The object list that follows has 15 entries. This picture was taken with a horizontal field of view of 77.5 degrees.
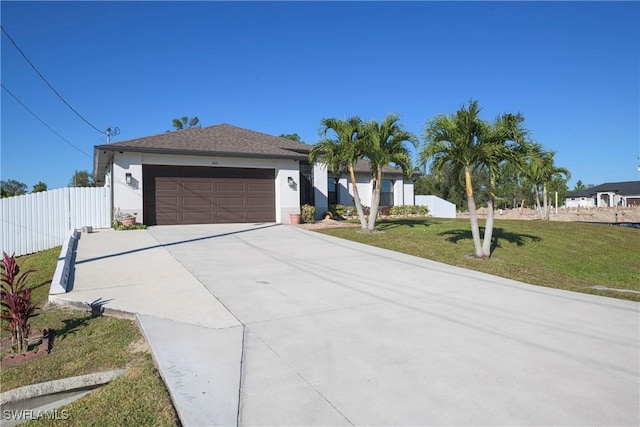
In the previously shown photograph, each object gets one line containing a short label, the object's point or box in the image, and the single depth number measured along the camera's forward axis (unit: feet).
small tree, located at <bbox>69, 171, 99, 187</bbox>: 195.83
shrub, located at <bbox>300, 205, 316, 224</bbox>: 59.16
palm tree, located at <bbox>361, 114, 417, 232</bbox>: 45.52
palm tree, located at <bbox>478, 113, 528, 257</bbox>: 33.01
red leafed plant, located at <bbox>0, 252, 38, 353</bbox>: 14.87
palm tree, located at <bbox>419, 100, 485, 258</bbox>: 33.19
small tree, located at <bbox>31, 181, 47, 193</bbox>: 125.80
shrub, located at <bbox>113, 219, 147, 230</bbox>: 47.62
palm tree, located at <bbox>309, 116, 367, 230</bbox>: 46.39
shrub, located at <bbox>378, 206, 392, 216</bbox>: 81.50
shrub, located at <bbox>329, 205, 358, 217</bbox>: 73.41
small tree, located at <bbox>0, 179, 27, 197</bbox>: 239.71
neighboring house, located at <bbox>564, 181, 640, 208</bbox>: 200.03
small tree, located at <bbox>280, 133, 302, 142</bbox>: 174.64
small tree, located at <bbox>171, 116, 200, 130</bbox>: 192.34
